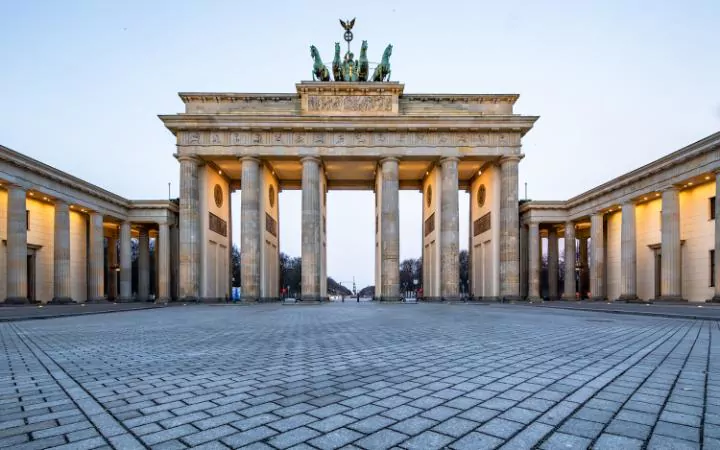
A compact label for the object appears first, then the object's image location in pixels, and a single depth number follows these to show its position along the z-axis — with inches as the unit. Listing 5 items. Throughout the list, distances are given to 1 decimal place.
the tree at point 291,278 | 3914.9
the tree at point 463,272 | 3739.7
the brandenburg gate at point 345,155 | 1363.2
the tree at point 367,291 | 6296.3
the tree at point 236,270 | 3430.1
